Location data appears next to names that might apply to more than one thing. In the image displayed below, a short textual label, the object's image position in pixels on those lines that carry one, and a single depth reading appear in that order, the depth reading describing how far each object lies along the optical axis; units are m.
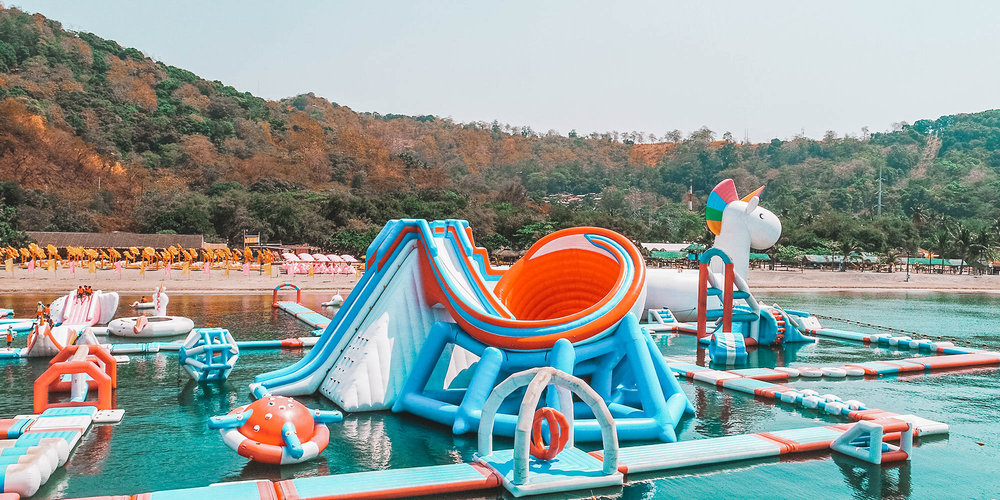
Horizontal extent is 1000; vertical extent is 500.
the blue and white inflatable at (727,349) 19.27
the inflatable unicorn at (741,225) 23.58
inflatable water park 9.68
